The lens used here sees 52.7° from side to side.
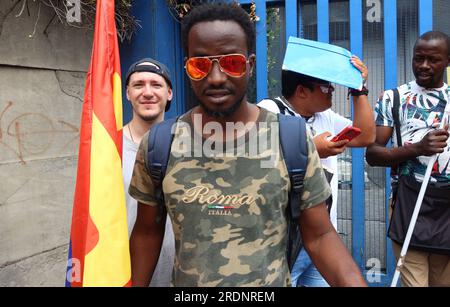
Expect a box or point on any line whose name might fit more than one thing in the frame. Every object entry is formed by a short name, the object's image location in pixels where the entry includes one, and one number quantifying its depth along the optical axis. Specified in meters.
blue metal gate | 3.84
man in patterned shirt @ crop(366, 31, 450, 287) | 2.74
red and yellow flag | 1.74
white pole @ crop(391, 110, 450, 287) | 2.61
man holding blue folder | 2.49
